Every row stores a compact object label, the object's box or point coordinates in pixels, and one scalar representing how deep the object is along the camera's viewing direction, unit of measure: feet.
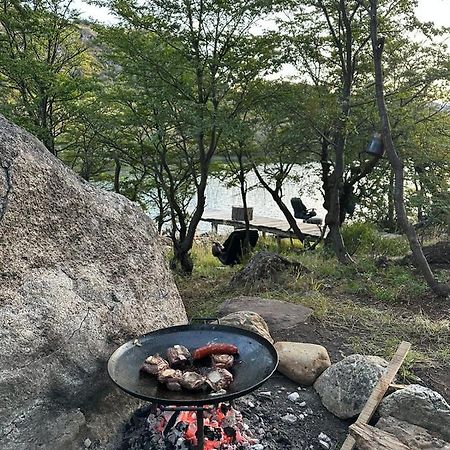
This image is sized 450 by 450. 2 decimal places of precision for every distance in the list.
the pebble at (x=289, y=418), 7.79
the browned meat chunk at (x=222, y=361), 6.75
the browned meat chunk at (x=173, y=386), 6.21
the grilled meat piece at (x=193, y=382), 6.16
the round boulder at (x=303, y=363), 8.98
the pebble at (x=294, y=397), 8.47
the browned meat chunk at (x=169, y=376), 6.27
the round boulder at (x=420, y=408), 7.30
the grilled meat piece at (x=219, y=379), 6.19
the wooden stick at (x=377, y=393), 7.07
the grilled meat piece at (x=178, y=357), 6.75
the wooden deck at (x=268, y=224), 32.48
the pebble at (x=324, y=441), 7.32
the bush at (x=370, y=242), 23.26
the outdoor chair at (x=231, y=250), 24.22
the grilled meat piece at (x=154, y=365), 6.46
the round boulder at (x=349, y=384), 8.02
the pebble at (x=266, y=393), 8.50
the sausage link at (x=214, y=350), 6.91
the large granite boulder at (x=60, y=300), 6.00
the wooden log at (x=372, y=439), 6.47
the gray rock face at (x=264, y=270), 16.40
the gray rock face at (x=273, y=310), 11.73
